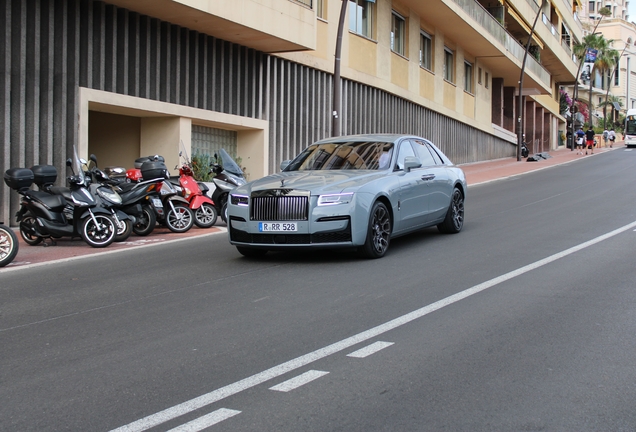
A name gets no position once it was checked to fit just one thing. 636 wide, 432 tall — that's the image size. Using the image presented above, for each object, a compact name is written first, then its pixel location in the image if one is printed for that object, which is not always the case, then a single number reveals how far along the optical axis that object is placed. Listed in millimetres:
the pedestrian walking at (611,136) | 69450
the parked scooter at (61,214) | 11148
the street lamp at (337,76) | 18595
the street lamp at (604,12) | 115125
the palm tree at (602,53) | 90250
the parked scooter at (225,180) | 14773
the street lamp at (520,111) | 40275
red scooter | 13766
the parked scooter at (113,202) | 12008
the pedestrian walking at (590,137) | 48156
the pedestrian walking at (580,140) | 49441
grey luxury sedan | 9156
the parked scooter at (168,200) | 13172
